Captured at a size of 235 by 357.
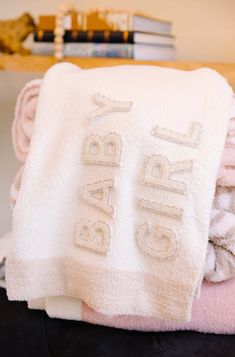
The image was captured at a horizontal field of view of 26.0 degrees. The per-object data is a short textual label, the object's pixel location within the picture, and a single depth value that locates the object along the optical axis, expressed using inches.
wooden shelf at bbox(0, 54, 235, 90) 34.6
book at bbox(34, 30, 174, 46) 37.0
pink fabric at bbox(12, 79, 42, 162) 28.6
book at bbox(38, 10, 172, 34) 37.3
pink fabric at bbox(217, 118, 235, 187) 24.6
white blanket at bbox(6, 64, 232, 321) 23.3
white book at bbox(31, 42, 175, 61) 37.2
